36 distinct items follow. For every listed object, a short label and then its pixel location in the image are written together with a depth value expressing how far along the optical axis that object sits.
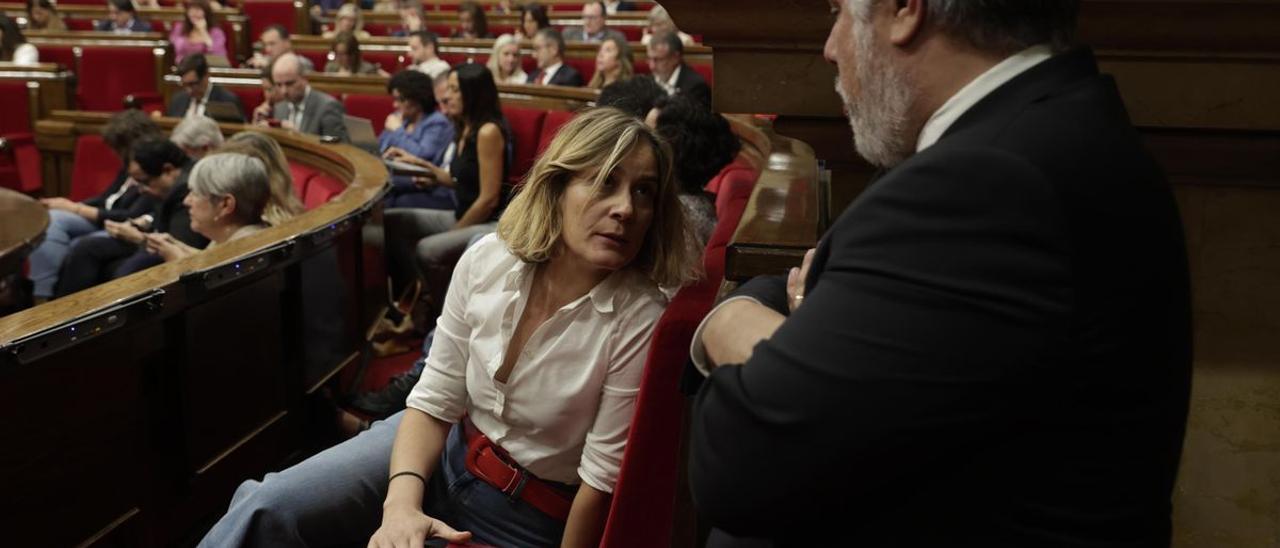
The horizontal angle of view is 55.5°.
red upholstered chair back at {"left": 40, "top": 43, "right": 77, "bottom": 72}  6.04
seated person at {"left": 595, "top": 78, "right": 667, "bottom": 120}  2.21
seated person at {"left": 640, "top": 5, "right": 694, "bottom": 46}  4.55
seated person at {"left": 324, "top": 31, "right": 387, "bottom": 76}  5.46
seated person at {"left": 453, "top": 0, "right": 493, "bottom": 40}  6.37
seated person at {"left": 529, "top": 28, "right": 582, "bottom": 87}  5.04
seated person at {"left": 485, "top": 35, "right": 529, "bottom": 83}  5.12
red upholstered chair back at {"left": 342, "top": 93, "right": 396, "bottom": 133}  4.84
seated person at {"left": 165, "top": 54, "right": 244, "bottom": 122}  4.87
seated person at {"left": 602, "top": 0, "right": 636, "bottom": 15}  7.31
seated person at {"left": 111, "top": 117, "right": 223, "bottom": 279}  3.42
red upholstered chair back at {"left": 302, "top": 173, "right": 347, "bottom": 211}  3.15
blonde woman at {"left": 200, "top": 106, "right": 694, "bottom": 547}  1.20
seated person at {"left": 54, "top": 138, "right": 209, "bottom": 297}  3.17
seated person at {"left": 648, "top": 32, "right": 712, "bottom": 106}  4.30
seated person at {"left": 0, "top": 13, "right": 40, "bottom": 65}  5.69
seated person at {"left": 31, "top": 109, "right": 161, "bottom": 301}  3.51
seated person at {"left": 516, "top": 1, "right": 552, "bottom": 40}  5.85
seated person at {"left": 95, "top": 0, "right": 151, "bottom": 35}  7.05
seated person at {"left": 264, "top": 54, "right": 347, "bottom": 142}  4.47
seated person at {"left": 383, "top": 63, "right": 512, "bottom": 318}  3.17
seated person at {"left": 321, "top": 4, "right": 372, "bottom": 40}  6.69
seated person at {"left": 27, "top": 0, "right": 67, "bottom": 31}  6.99
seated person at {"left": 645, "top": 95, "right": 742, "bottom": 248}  1.94
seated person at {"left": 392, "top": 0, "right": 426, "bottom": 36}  6.46
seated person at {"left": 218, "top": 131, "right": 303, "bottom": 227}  2.50
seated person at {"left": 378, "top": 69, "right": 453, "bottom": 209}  3.81
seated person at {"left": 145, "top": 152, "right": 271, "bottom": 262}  2.42
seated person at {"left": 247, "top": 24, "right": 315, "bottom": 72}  5.69
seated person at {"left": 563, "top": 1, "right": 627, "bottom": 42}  6.08
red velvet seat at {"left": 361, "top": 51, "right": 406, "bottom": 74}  5.97
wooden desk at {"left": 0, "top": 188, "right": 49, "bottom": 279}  2.26
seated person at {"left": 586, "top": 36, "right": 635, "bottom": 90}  4.71
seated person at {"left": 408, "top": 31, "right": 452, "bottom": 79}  5.21
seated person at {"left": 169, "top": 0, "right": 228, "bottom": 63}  6.75
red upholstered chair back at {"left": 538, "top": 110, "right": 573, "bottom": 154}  3.75
